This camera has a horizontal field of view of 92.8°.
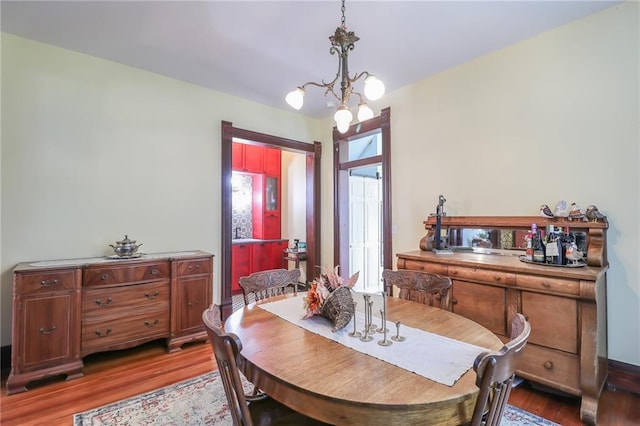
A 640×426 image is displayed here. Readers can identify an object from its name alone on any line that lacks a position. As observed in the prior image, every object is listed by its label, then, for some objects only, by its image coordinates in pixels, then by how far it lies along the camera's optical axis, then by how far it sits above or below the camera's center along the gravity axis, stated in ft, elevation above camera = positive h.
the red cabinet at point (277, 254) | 19.26 -2.24
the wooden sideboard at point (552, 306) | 6.30 -2.09
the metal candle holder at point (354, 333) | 4.53 -1.73
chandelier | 5.65 +2.60
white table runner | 3.51 -1.74
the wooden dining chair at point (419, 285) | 6.23 -1.45
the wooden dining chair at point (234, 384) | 3.30 -1.86
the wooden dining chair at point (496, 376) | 2.79 -1.50
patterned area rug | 6.34 -4.23
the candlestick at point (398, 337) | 4.35 -1.72
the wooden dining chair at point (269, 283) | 6.79 -1.51
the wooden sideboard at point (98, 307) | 7.63 -2.53
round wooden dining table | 2.94 -1.76
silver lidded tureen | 9.52 -0.90
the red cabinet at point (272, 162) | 20.08 +3.83
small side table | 17.11 -2.16
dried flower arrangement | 4.81 -1.30
